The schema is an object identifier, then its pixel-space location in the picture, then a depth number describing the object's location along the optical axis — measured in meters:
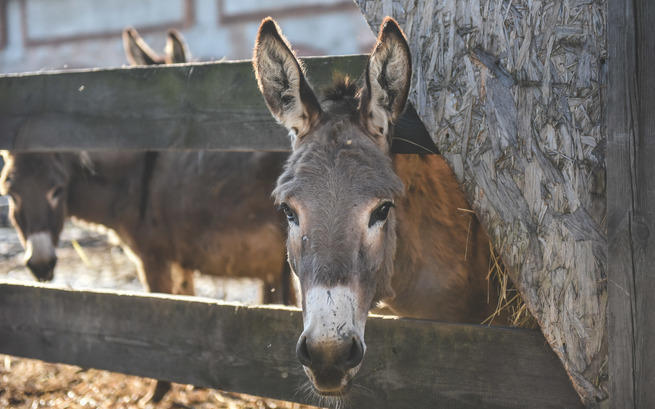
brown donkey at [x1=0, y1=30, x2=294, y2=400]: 6.34
